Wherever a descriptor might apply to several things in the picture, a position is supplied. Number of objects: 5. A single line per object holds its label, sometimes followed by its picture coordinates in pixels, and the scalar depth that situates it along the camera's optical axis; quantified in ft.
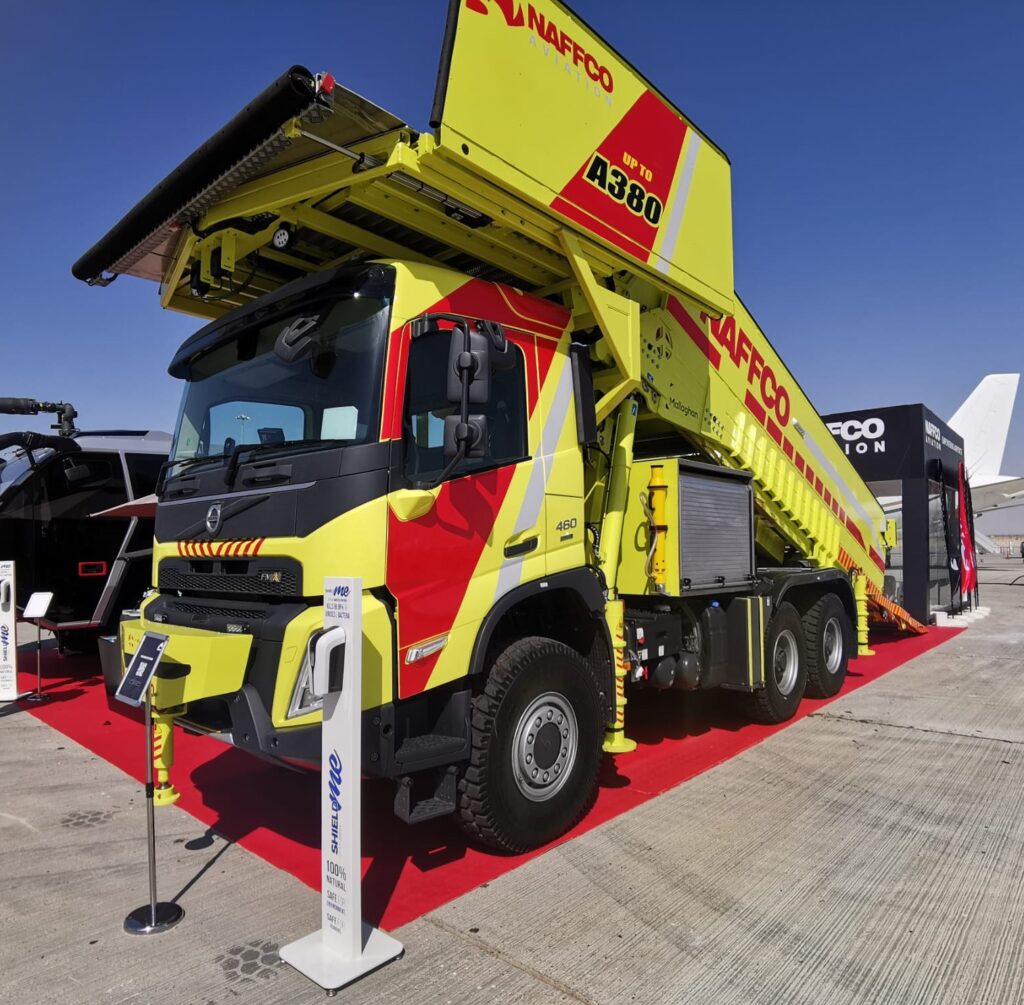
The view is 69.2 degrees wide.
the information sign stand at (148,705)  9.62
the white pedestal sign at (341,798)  8.62
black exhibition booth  40.06
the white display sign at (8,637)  23.71
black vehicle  26.32
